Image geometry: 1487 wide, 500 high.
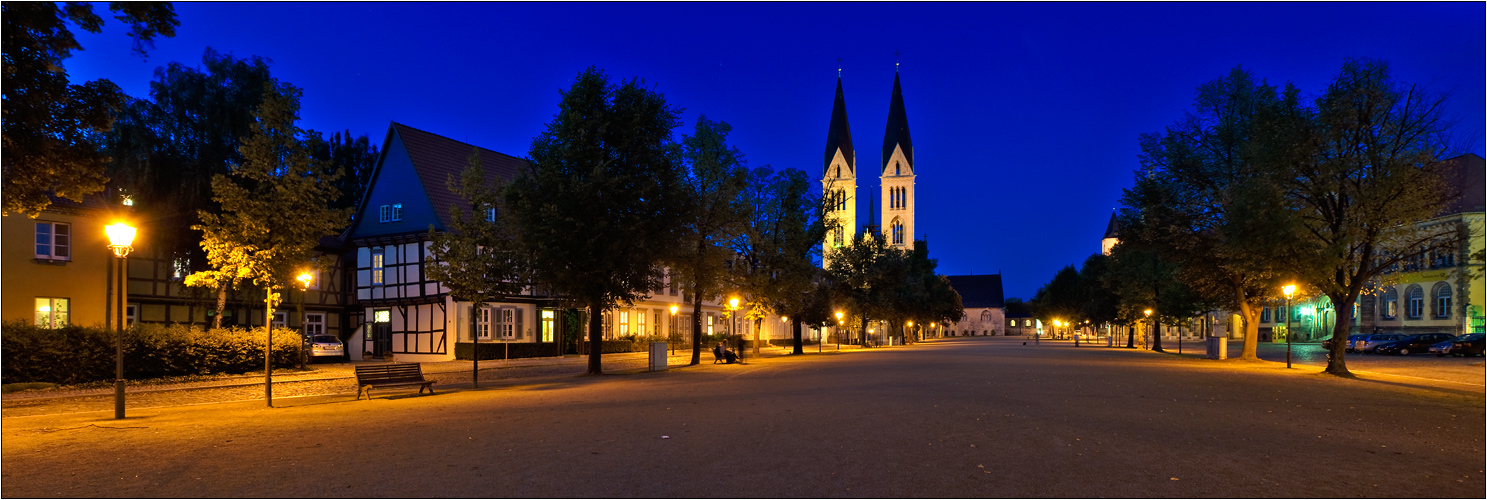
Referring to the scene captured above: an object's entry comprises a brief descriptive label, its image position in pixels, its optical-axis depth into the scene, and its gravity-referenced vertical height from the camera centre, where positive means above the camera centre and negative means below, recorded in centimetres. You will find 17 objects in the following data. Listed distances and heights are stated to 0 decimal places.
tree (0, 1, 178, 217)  1121 +229
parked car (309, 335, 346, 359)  3668 -284
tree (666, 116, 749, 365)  2902 +213
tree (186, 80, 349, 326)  2605 +198
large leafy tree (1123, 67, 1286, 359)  3023 +324
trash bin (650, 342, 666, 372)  2903 -252
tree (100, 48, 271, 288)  2919 +461
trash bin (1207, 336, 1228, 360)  3769 -284
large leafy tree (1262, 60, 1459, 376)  2231 +265
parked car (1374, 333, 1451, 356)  4562 -318
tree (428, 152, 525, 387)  2281 +69
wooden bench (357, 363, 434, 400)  1764 -195
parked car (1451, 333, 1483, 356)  4134 -294
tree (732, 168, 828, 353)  3738 +147
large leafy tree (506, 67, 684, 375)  2355 +217
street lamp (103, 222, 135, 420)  1441 +58
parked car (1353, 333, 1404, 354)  4738 -324
